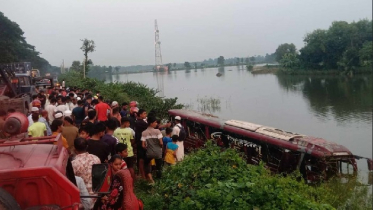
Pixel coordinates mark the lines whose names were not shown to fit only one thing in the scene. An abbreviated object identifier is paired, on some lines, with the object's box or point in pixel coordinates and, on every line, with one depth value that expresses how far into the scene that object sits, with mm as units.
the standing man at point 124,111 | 9275
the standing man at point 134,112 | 8808
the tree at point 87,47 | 37622
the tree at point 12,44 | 35594
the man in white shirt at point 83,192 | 3726
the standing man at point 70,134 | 5840
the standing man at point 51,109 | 9148
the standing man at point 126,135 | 6059
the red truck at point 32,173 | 2656
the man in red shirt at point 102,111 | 8367
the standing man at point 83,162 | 3994
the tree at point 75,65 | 51709
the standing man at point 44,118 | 6859
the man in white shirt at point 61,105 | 9055
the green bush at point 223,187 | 4090
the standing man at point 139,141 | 6918
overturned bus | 8125
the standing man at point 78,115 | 8703
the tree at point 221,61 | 150125
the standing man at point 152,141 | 6527
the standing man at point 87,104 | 8842
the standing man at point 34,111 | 6580
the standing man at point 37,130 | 6199
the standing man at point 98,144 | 4875
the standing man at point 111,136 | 5265
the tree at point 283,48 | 75531
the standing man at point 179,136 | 6982
